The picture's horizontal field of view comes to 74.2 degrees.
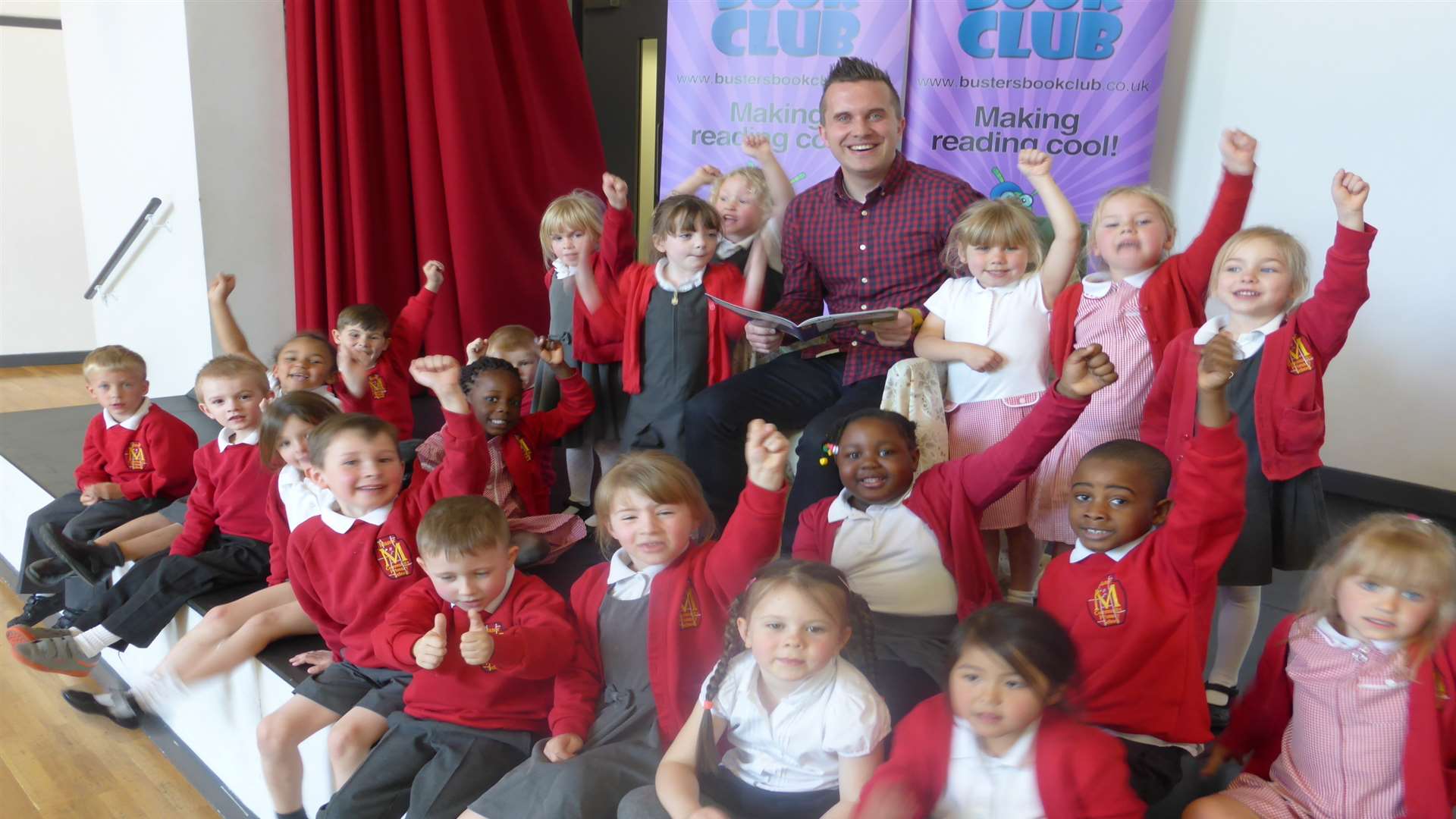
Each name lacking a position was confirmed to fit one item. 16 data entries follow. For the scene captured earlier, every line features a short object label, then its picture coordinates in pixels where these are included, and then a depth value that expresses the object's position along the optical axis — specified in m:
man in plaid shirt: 2.28
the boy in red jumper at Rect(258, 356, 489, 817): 1.80
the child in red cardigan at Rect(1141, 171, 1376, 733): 1.74
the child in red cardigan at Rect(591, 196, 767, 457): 2.54
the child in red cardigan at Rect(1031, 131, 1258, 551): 1.97
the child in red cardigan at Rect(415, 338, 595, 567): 2.41
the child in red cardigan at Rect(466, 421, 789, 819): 1.48
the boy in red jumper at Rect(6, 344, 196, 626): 2.67
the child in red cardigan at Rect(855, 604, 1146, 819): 1.16
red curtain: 3.92
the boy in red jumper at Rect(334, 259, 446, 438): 2.87
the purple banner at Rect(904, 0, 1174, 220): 3.47
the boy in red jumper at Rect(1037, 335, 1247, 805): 1.43
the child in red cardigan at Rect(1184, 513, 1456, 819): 1.28
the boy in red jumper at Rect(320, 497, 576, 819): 1.57
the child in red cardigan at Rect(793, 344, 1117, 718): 1.75
